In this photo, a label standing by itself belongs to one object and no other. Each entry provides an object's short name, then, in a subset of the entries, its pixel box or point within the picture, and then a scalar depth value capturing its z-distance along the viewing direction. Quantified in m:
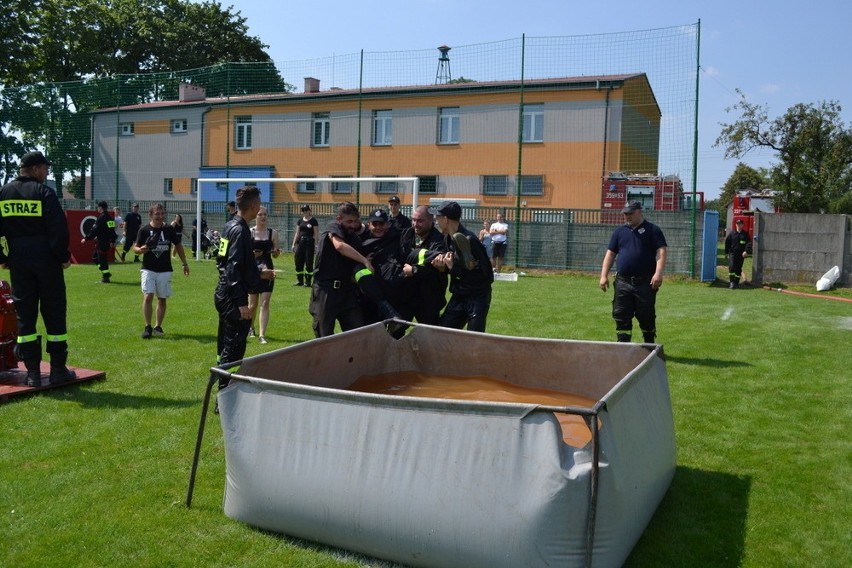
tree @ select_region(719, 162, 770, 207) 58.46
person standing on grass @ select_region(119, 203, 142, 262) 20.33
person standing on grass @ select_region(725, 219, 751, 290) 18.36
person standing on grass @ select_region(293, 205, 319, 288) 15.57
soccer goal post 26.92
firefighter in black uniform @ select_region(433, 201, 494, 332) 6.90
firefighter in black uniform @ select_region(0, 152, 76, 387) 6.85
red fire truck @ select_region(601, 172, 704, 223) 20.20
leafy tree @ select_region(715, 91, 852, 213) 33.97
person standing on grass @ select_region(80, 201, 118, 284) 17.00
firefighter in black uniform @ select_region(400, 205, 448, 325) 7.05
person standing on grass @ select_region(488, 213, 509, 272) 21.03
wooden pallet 6.85
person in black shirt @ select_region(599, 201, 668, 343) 8.50
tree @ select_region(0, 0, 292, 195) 30.20
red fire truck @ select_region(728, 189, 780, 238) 31.47
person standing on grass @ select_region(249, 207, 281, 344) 9.59
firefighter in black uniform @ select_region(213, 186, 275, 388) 6.30
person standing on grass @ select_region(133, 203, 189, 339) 10.10
